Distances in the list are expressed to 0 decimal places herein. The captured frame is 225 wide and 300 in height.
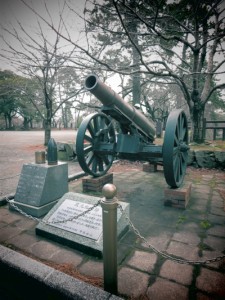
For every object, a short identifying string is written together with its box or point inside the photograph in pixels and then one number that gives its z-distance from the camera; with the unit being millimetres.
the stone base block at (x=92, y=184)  4516
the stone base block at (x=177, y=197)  3705
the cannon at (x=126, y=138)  3541
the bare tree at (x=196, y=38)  6439
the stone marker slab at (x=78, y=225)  2482
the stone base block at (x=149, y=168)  6443
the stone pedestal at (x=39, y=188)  3436
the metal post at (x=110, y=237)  1756
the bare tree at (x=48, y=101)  10585
